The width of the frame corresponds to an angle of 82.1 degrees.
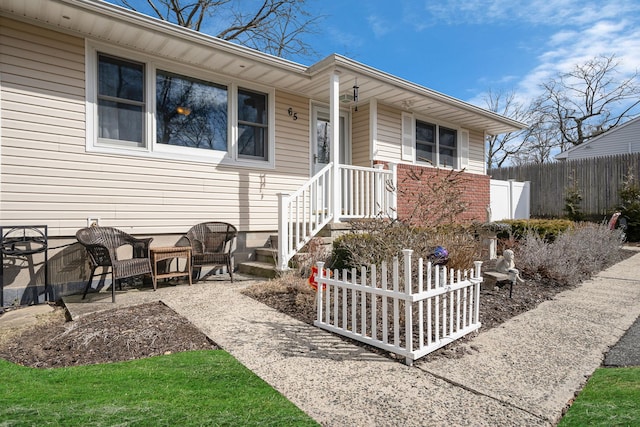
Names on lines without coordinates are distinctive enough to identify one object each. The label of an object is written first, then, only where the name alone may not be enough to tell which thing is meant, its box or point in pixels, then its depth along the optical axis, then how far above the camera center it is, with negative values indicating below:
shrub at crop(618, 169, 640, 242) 10.36 +0.16
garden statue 4.71 -0.72
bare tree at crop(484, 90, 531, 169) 30.25 +6.19
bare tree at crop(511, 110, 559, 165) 29.72 +5.76
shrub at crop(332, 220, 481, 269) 3.93 -0.36
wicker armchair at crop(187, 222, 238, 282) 5.71 -0.49
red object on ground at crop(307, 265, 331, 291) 3.95 -0.77
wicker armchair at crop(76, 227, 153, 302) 4.61 -0.52
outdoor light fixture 6.94 +2.28
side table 5.19 -0.64
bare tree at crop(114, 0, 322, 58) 13.97 +7.67
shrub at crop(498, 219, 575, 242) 7.45 -0.34
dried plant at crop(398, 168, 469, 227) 4.27 +0.09
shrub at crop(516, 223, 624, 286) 5.46 -0.72
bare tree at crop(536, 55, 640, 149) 25.80 +8.29
